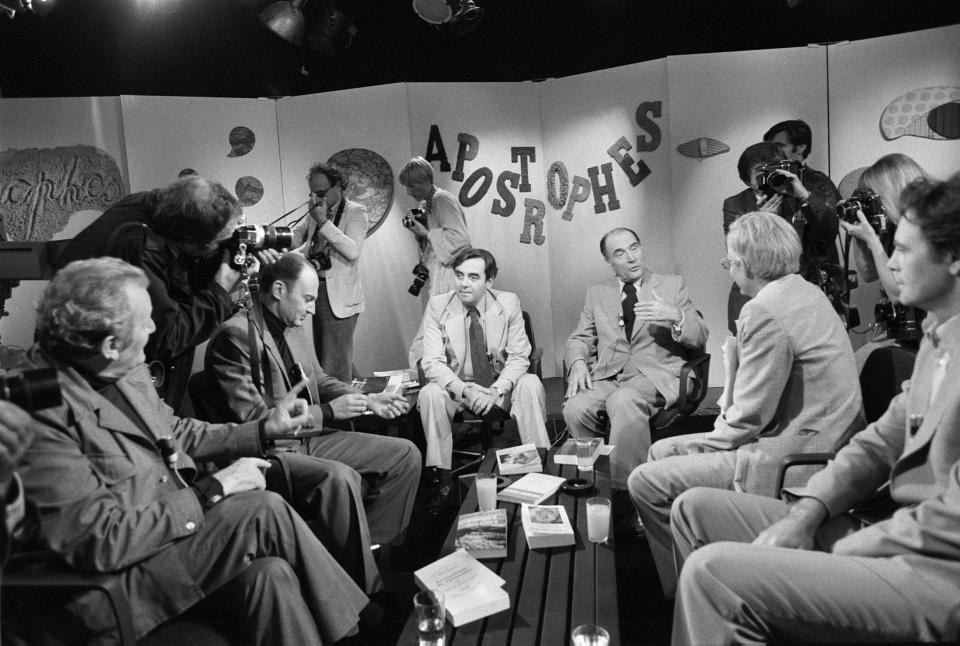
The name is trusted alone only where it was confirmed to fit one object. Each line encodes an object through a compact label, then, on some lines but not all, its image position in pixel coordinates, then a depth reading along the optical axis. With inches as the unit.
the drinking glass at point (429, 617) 68.4
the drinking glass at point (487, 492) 98.7
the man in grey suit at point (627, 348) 142.6
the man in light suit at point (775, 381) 94.6
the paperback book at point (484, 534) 85.7
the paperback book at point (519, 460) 113.6
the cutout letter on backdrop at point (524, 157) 235.1
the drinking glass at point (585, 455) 112.1
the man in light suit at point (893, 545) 61.0
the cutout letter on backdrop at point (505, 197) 236.1
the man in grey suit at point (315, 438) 103.6
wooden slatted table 70.8
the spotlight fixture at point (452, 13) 201.2
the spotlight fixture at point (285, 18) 205.9
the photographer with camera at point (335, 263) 196.4
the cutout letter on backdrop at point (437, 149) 233.0
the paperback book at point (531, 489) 100.9
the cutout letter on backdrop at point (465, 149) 233.5
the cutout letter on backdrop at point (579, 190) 231.1
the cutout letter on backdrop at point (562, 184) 233.9
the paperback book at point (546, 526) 87.4
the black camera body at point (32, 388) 57.0
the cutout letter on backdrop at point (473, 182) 235.1
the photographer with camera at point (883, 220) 134.1
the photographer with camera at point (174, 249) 105.7
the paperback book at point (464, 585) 73.0
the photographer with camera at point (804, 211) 161.6
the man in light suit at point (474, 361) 152.2
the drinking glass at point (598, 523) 88.7
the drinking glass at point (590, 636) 65.1
